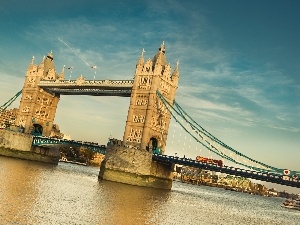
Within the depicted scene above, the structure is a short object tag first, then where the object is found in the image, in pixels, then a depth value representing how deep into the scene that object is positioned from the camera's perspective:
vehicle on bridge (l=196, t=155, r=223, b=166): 68.03
